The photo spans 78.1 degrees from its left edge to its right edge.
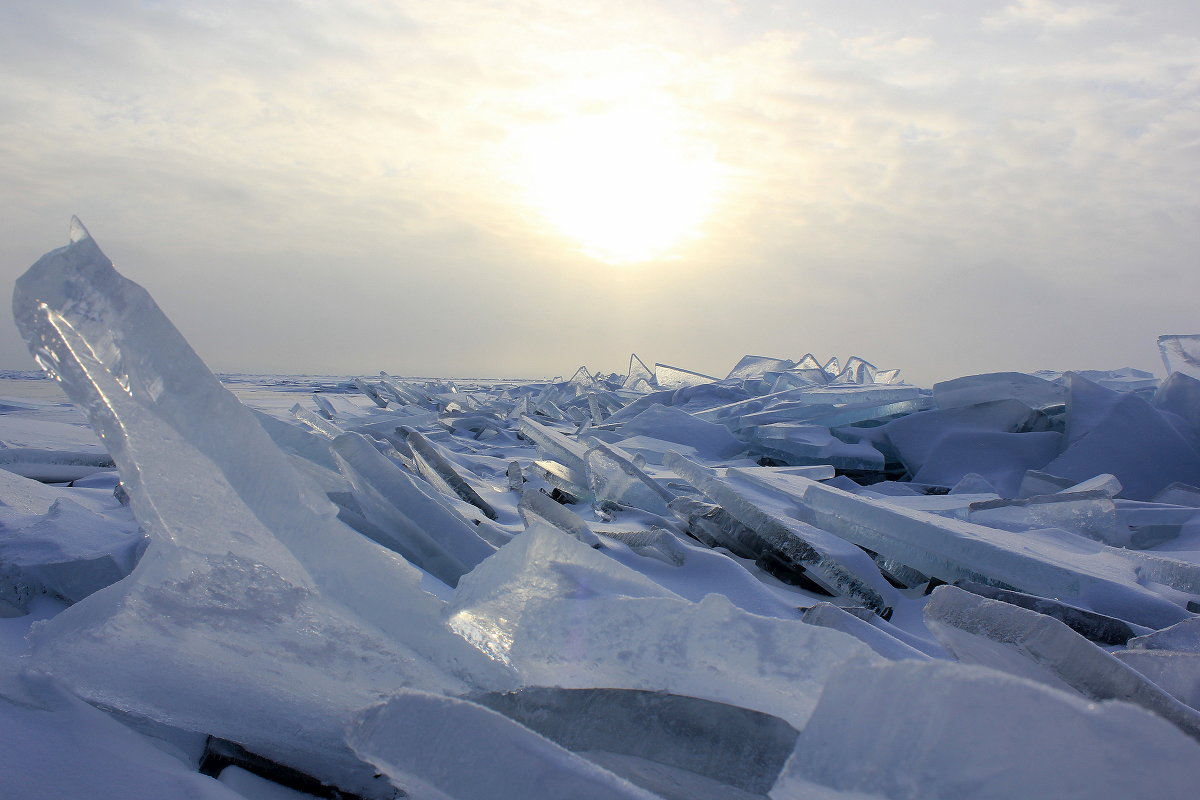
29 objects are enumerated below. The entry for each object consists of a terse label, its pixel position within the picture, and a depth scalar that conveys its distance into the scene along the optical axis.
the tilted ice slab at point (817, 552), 1.44
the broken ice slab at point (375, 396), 6.81
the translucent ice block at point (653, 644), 0.63
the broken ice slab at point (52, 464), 1.87
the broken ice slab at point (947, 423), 3.63
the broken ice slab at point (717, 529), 1.63
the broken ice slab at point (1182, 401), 3.32
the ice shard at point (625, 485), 2.05
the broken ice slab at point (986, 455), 3.32
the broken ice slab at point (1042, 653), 0.71
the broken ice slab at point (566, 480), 2.23
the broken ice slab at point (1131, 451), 3.03
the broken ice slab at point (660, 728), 0.61
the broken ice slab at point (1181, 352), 4.14
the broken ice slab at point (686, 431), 4.00
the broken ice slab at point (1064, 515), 1.99
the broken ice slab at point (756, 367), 8.02
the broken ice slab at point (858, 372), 6.98
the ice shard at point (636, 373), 10.21
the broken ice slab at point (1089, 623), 1.22
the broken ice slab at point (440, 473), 1.92
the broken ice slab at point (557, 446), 2.56
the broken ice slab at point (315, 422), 2.09
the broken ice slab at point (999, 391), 3.70
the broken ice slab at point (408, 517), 1.21
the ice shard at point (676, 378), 7.50
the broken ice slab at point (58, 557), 0.88
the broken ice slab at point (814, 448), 3.46
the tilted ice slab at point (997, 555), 1.37
